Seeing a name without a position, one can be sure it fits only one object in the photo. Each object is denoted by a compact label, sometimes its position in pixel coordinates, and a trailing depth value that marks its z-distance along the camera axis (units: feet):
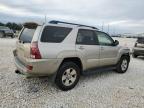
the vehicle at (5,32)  45.72
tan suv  8.23
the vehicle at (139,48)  20.75
